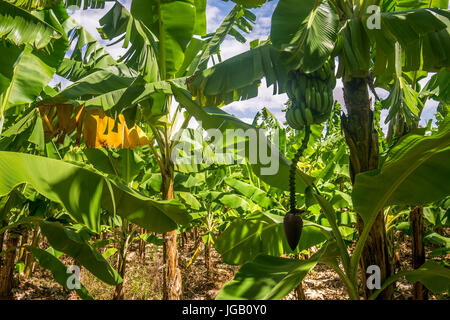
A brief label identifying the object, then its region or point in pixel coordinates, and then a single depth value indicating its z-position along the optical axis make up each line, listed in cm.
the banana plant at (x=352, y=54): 128
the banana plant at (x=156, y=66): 197
